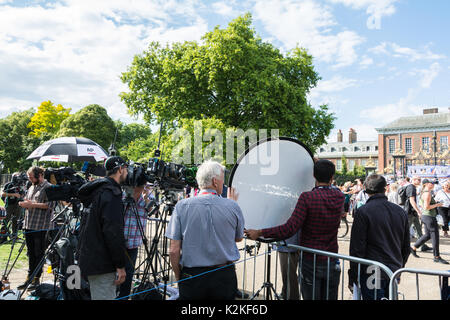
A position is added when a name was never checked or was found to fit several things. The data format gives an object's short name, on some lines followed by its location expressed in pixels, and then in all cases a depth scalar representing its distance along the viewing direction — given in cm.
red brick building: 5370
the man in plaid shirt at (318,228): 287
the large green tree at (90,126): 3828
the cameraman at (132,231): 347
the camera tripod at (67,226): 359
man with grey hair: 241
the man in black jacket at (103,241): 280
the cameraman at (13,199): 802
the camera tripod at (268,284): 339
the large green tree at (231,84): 1820
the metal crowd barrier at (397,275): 242
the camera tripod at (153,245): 373
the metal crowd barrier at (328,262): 271
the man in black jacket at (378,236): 302
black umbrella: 686
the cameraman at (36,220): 487
